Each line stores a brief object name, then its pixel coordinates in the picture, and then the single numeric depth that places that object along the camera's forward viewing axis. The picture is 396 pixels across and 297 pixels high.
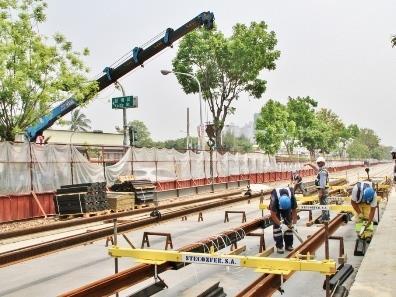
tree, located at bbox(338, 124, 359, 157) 126.84
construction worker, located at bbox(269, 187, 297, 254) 10.37
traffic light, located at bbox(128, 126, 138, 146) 25.86
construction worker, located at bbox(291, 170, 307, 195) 18.58
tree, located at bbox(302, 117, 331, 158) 82.56
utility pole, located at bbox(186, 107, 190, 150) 75.28
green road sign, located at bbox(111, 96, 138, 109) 27.28
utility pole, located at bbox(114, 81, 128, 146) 29.62
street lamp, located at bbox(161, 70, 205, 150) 39.91
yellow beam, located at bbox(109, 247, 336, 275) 5.75
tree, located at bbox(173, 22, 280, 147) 43.44
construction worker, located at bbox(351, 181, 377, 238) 10.41
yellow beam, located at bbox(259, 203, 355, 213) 12.54
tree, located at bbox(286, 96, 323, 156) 81.25
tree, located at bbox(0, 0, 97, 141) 21.41
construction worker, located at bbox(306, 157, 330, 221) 15.19
